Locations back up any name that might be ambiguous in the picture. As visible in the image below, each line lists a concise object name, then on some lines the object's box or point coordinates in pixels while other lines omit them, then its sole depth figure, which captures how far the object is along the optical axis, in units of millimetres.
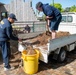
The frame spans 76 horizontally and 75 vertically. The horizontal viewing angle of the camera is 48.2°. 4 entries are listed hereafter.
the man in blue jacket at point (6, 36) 2920
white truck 2916
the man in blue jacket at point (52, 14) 3252
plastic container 2787
